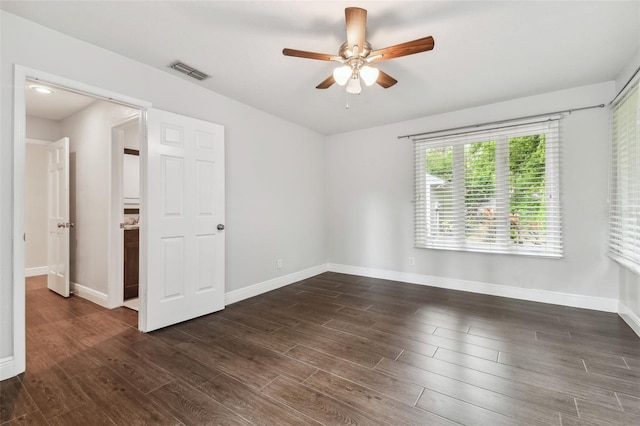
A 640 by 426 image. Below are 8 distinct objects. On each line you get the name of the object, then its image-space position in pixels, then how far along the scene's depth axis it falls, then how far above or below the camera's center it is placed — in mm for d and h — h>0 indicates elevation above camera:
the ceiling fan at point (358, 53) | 1877 +1198
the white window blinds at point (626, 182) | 2582 +307
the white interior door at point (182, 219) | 2764 -61
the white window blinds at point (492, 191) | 3473 +310
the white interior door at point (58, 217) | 3797 -43
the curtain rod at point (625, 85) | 2497 +1241
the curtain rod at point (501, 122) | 3288 +1224
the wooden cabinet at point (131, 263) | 3741 -667
